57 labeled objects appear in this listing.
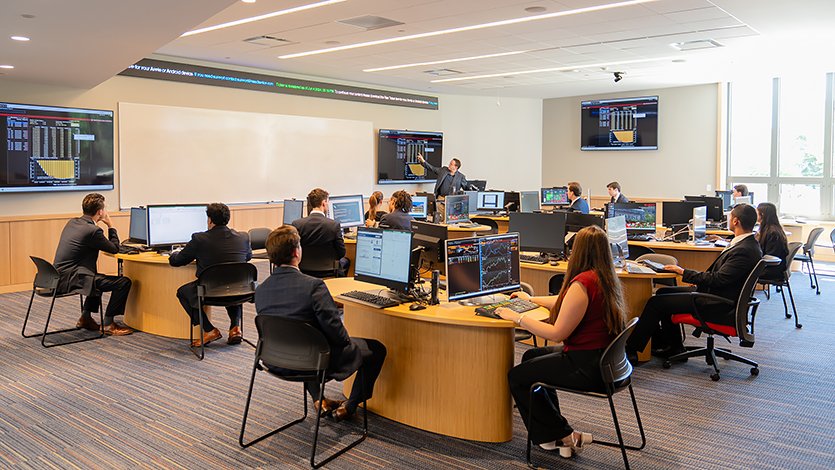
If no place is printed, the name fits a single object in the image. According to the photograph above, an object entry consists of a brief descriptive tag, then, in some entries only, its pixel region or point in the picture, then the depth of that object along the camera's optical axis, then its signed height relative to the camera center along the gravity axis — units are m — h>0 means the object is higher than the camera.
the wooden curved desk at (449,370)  3.44 -0.98
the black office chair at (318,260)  5.91 -0.53
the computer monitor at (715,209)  8.19 +0.00
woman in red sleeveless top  3.07 -0.62
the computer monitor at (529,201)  9.93 +0.12
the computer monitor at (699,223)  6.86 -0.16
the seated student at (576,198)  8.70 +0.16
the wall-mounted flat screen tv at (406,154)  11.91 +1.12
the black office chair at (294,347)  3.13 -0.76
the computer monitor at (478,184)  11.66 +0.48
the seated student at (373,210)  7.63 -0.03
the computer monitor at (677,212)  7.46 -0.04
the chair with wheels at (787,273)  6.27 -0.67
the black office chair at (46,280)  5.32 -0.67
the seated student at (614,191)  9.56 +0.29
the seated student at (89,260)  5.44 -0.50
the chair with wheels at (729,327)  4.36 -0.89
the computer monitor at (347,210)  7.22 -0.03
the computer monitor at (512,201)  10.07 +0.13
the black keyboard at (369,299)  3.63 -0.58
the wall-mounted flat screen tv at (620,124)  12.50 +1.85
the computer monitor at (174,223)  5.81 -0.16
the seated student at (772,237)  6.11 -0.28
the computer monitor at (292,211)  7.65 -0.05
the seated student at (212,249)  5.05 -0.37
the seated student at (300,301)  3.16 -0.51
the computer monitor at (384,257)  3.77 -0.33
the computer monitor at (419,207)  8.90 +0.01
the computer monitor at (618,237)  5.32 -0.27
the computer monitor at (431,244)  4.15 -0.26
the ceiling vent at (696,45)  7.72 +2.19
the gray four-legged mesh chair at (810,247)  7.43 -0.47
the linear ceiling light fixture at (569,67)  9.36 +2.30
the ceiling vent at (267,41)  7.46 +2.13
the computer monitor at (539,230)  5.69 -0.21
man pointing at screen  11.14 +0.51
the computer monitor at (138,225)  6.07 -0.19
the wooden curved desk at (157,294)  5.56 -0.84
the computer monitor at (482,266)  3.66 -0.37
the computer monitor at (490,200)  10.20 +0.14
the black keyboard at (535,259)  5.56 -0.48
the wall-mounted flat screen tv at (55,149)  7.34 +0.74
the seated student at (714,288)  4.46 -0.61
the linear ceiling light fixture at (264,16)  5.75 +2.01
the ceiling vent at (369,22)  6.45 +2.06
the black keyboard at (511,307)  3.44 -0.59
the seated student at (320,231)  5.79 -0.23
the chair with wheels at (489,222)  8.91 -0.22
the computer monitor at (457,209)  8.91 -0.01
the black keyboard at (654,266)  5.00 -0.49
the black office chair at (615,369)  3.02 -0.84
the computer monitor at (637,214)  7.06 -0.06
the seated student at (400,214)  6.22 -0.07
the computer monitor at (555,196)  10.96 +0.23
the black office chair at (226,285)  4.96 -0.67
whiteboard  8.43 +0.84
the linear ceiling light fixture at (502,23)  5.90 +2.07
